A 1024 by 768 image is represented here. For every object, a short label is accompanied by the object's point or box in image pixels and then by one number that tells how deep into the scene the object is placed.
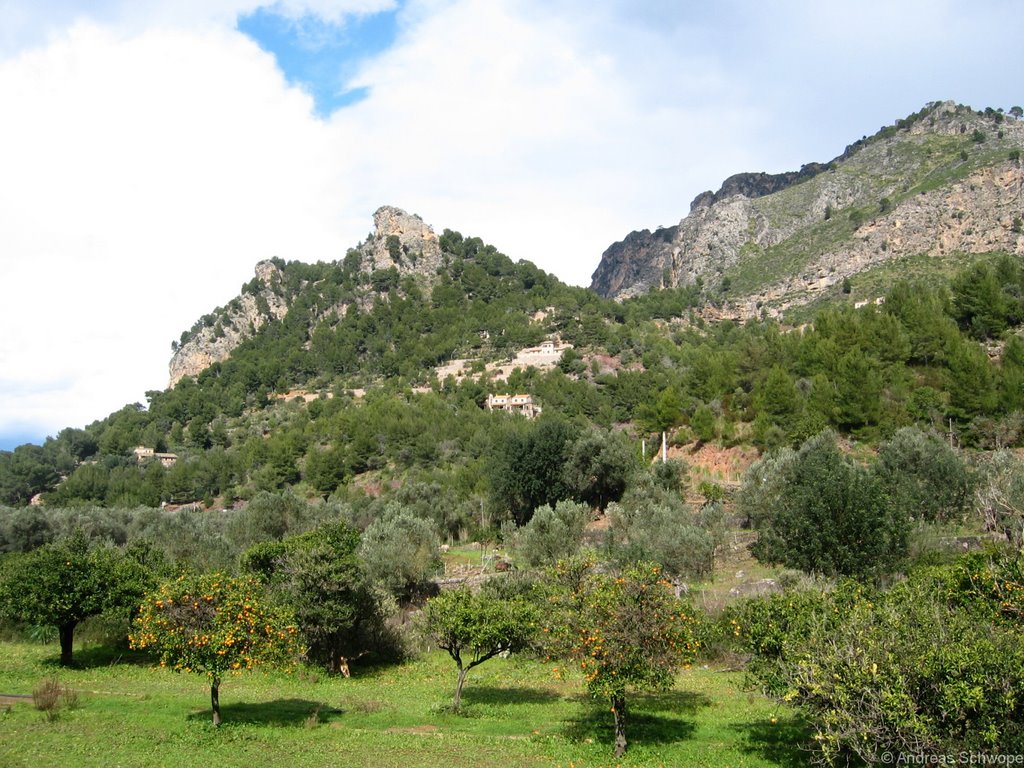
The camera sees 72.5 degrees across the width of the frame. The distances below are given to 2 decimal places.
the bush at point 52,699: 17.14
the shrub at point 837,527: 27.75
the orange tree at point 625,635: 13.98
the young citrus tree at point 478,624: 18.91
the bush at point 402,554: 32.97
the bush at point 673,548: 31.17
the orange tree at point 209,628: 15.77
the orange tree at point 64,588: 23.62
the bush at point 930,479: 35.59
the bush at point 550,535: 36.75
